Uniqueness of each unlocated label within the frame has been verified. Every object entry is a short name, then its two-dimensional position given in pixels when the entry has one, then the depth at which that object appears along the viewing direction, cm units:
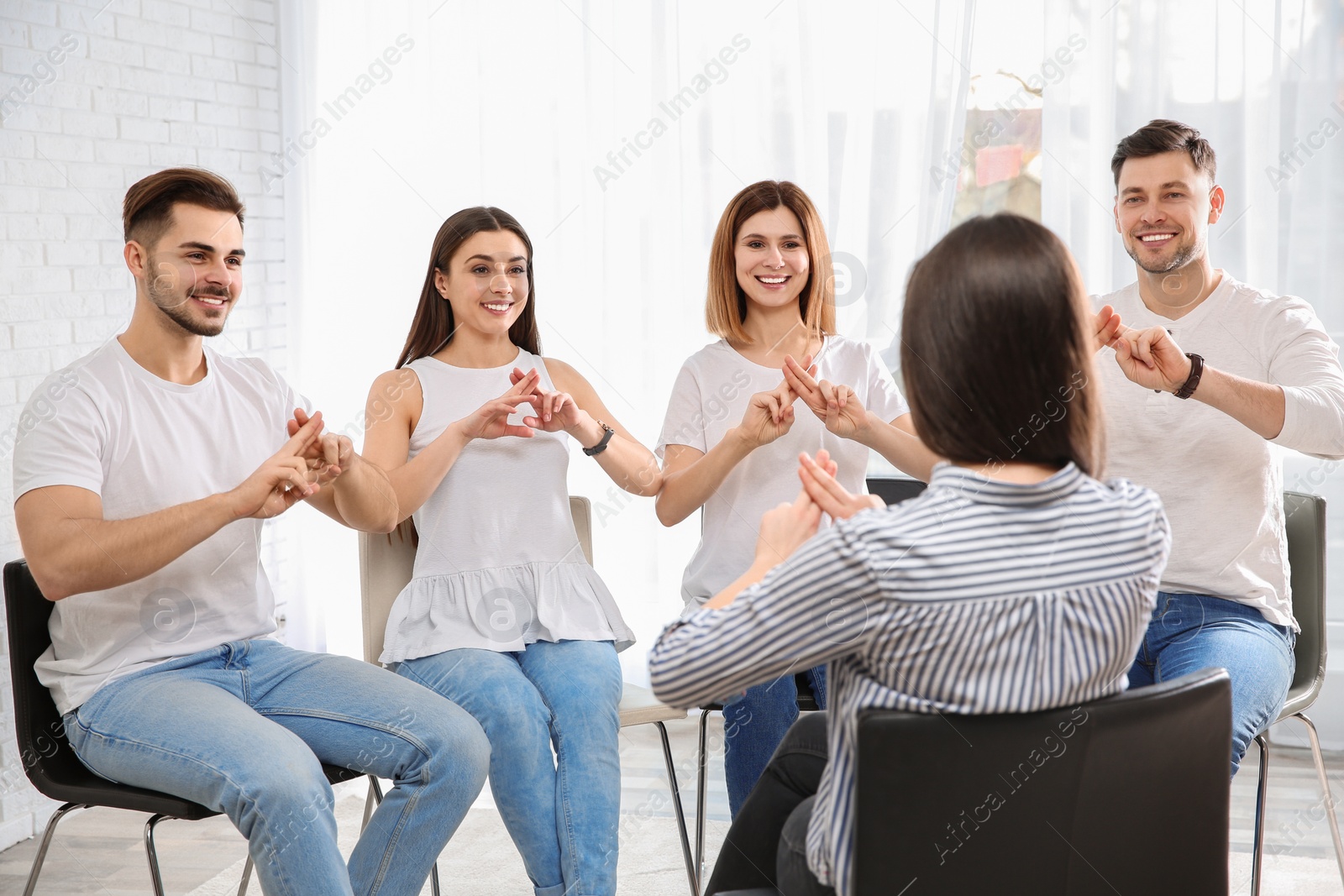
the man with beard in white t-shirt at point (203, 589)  171
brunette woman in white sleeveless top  196
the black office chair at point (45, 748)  175
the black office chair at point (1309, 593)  217
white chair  218
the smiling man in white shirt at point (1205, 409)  199
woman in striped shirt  110
